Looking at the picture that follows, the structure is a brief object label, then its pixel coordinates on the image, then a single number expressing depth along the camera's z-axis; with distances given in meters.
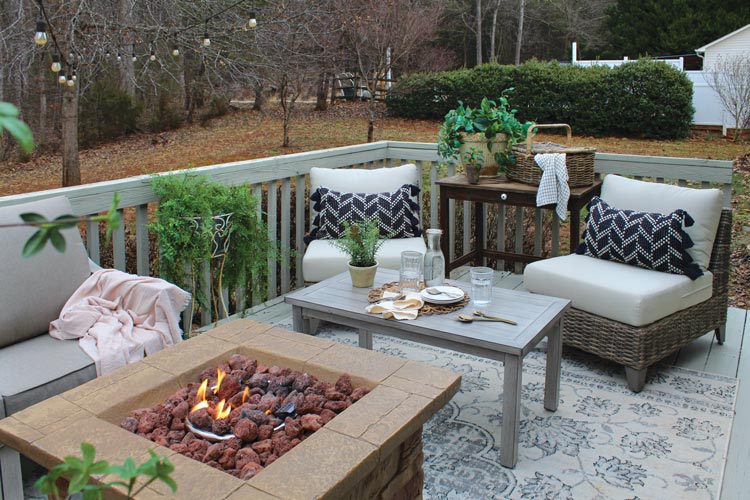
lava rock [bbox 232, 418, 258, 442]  1.77
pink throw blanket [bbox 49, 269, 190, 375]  2.48
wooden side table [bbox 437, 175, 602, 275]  3.86
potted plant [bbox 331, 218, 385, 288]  2.98
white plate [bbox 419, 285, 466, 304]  2.77
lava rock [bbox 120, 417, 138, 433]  1.81
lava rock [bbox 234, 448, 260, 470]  1.67
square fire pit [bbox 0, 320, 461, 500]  1.55
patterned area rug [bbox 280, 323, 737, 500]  2.35
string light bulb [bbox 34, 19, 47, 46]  3.95
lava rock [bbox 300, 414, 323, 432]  1.82
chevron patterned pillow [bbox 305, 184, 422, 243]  3.90
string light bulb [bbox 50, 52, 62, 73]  4.41
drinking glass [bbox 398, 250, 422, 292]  2.88
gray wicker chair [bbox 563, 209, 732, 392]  3.04
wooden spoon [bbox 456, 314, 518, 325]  2.62
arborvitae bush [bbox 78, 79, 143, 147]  11.73
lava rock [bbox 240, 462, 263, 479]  1.61
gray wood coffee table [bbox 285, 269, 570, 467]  2.44
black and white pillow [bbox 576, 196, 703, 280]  3.22
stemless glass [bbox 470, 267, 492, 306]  2.79
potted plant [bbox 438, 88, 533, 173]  4.07
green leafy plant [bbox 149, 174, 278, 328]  3.11
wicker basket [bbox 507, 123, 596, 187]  3.86
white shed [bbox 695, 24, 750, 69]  15.59
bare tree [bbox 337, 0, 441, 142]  11.69
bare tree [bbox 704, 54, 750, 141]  10.93
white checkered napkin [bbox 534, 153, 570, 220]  3.73
